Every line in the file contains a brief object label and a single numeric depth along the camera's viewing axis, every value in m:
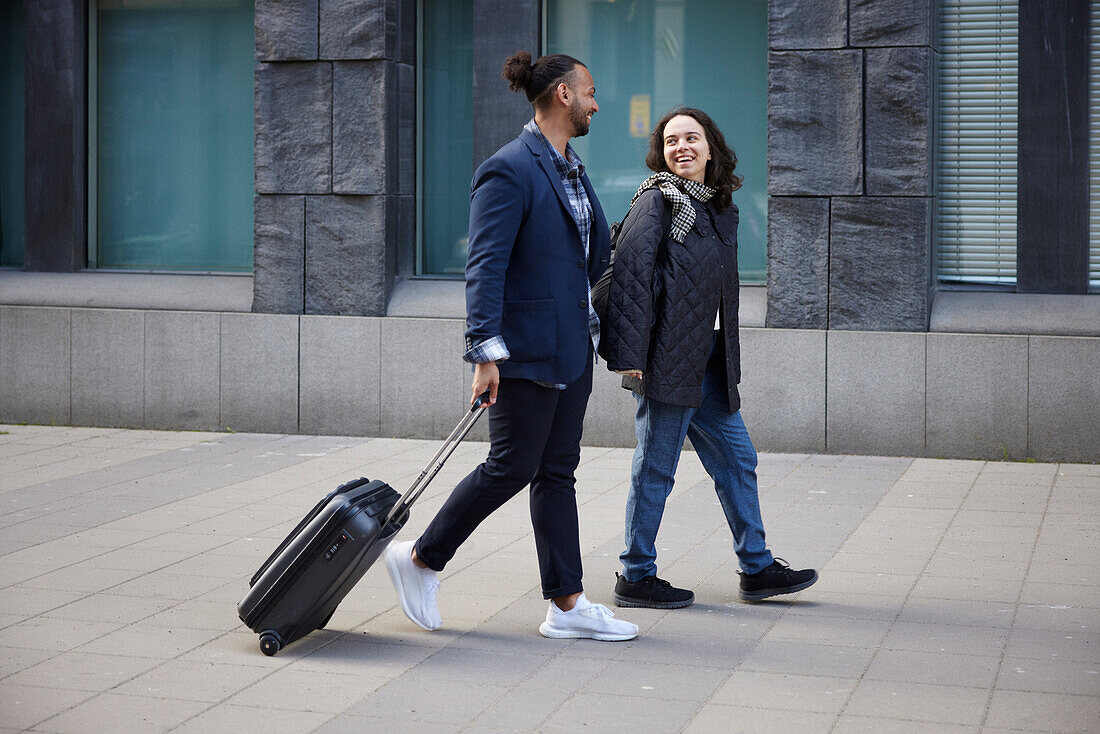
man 4.55
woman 5.05
